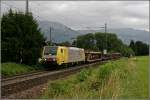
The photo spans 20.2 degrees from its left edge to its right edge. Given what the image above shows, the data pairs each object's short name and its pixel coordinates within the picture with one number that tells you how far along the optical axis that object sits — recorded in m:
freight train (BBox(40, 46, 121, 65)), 41.19
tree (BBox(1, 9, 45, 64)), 37.78
